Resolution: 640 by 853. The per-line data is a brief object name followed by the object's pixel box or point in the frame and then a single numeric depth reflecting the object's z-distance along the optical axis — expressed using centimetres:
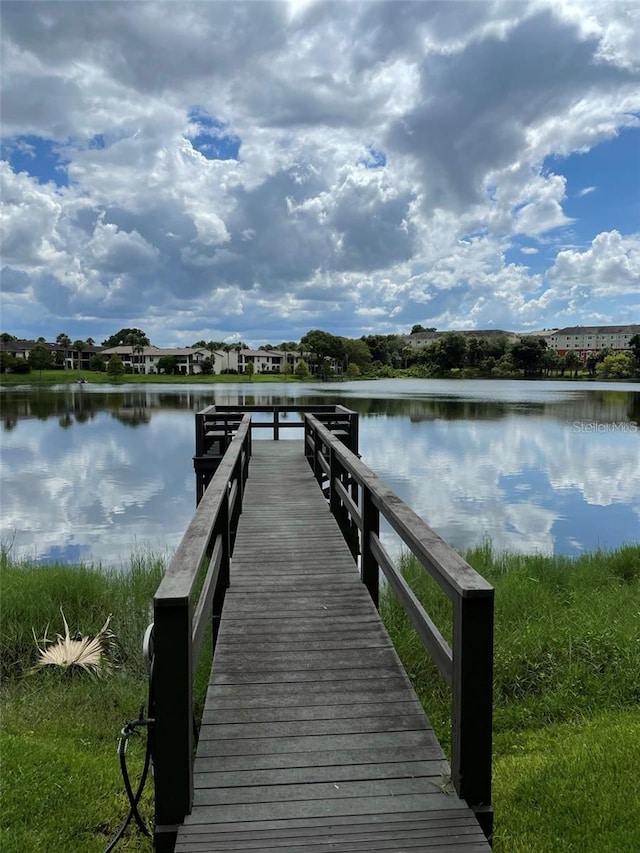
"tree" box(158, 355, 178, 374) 11081
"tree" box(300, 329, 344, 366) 10938
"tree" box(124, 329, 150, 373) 11802
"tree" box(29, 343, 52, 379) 10275
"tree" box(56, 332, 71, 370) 12012
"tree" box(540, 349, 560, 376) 10751
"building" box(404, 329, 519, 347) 17975
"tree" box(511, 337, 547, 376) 10769
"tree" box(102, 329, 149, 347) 14150
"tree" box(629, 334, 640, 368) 9306
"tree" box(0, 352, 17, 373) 9475
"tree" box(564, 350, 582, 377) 10769
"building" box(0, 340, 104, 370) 11771
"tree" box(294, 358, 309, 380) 10725
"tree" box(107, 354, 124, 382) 9650
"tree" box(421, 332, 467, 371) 11550
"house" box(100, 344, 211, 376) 11288
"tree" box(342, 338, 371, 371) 11644
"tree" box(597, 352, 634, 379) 9544
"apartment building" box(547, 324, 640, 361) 14989
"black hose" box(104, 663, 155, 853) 250
